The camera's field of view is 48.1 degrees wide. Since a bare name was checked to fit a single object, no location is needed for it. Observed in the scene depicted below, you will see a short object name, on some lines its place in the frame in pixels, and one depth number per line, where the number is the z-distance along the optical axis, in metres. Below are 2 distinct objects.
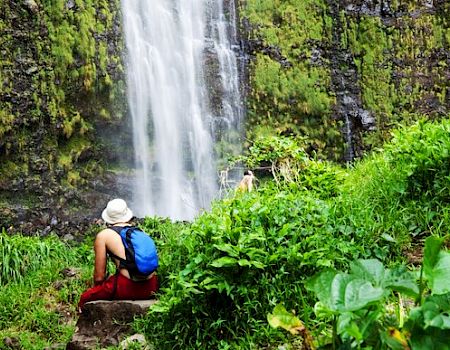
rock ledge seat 3.89
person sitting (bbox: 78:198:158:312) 4.11
